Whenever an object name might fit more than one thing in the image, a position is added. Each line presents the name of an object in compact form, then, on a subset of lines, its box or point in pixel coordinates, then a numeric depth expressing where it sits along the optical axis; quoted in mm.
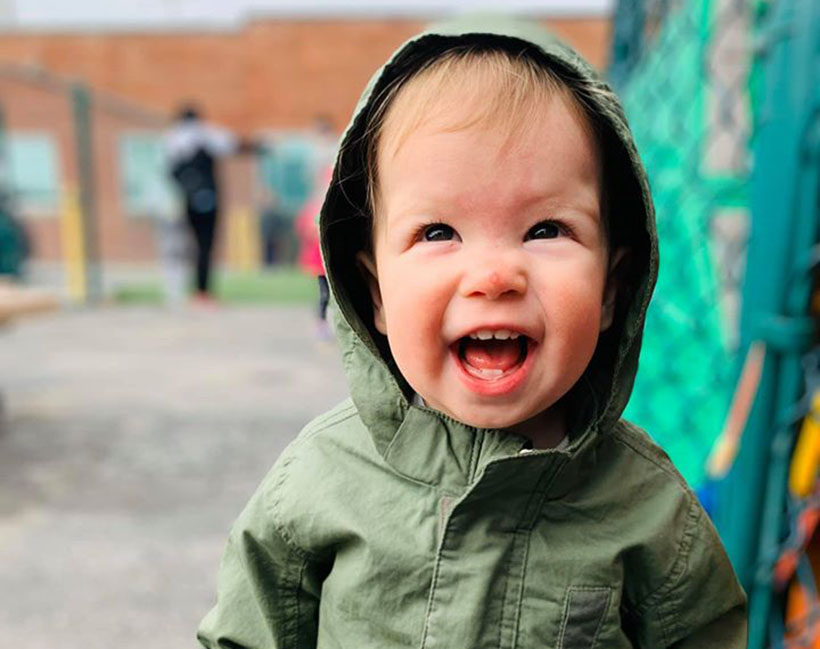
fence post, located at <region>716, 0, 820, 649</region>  1395
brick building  16812
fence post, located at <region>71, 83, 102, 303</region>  7676
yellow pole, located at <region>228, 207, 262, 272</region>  11789
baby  803
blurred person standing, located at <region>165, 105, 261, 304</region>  7211
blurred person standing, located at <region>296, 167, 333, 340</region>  5154
